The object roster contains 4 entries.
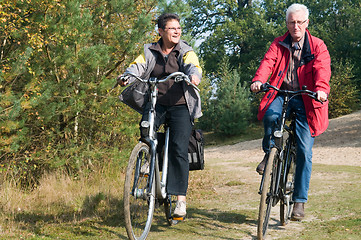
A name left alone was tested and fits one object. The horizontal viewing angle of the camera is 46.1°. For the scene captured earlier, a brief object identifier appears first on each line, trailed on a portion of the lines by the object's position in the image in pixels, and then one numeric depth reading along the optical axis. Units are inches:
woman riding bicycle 156.9
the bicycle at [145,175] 135.9
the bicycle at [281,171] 138.4
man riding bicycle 159.2
